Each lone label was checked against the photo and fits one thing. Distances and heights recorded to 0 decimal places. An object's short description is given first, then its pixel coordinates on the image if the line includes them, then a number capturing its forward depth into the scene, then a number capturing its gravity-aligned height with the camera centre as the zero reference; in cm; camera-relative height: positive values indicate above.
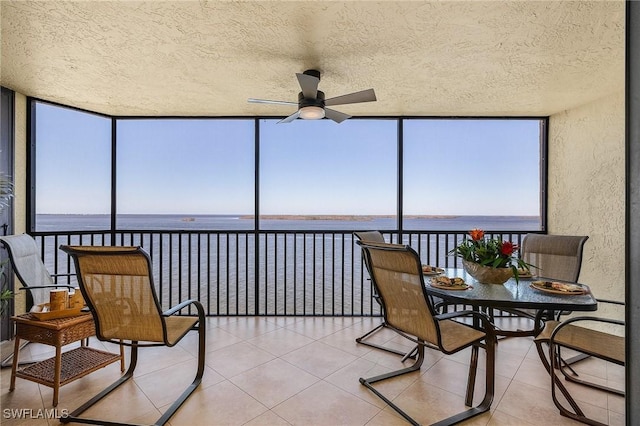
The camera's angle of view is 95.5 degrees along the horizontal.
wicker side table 179 -86
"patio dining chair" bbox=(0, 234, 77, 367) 219 -48
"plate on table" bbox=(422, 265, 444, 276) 237 -48
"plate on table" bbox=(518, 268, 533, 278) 227 -47
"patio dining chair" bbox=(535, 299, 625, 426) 164 -78
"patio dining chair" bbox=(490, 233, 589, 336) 244 -38
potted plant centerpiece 204 -33
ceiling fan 226 +93
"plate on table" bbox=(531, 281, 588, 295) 183 -48
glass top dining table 164 -51
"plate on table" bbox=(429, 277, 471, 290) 192 -48
